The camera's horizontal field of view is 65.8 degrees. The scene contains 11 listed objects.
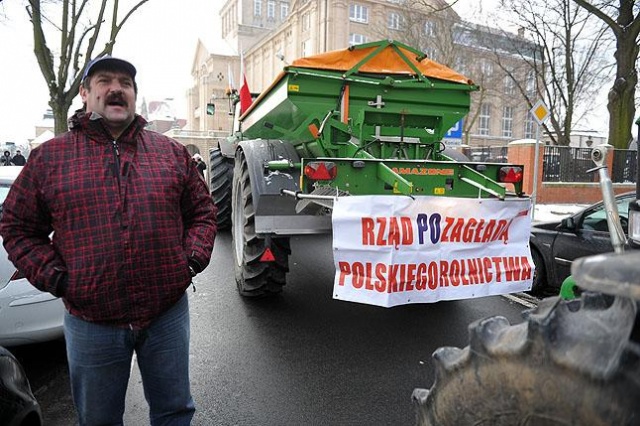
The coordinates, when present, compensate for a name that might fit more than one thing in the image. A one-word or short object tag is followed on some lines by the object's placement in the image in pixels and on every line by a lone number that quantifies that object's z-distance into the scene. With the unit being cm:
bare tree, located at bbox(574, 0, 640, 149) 1288
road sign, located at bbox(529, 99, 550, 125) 1113
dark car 506
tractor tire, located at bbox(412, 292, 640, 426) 103
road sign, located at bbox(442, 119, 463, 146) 711
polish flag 726
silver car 332
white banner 323
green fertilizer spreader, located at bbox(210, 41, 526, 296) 398
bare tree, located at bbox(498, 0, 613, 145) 1828
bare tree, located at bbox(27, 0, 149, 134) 1550
